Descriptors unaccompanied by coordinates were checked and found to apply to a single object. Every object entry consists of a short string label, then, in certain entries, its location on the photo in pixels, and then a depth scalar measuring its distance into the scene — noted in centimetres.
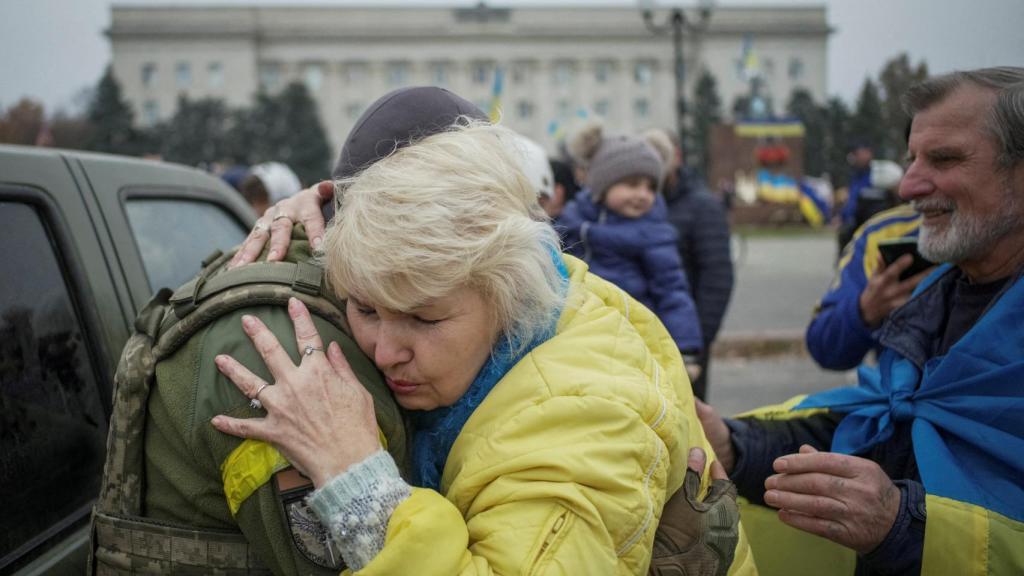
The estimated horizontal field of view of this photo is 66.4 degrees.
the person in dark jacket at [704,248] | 483
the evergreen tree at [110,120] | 3794
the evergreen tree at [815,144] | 5331
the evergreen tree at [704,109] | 5994
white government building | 7056
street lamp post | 1688
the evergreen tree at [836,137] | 4884
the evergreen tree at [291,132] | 5509
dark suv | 168
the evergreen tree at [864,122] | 3077
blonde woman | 130
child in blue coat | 413
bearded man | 181
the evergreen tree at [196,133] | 5066
